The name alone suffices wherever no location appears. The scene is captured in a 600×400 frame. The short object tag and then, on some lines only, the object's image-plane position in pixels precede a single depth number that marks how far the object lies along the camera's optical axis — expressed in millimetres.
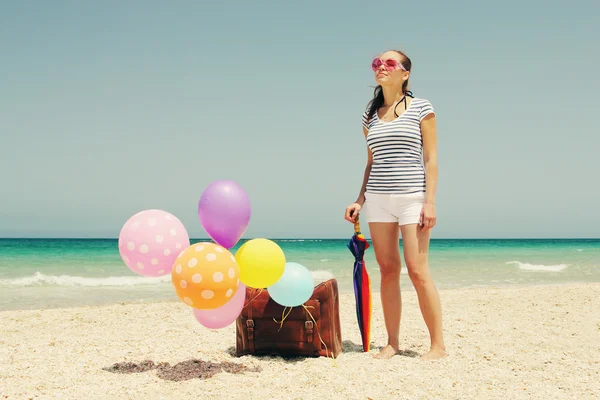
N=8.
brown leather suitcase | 3865
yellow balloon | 3365
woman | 3676
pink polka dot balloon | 3229
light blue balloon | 3637
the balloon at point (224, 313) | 3420
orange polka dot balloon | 3039
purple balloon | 3326
